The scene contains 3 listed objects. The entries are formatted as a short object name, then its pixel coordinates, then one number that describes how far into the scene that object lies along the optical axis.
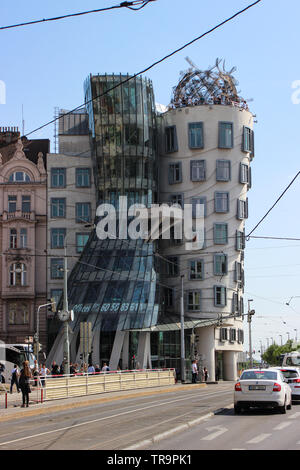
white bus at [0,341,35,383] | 57.53
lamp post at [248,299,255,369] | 71.88
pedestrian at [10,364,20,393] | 40.67
